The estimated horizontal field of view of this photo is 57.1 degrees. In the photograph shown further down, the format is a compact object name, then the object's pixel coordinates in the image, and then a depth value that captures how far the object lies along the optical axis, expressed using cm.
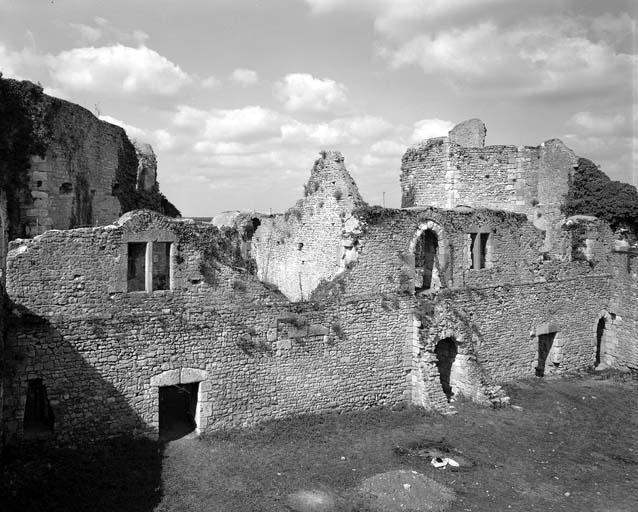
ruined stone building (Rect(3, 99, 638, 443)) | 1255
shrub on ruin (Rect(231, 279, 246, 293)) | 1451
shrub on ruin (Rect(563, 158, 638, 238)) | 2328
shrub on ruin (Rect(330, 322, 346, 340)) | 1561
